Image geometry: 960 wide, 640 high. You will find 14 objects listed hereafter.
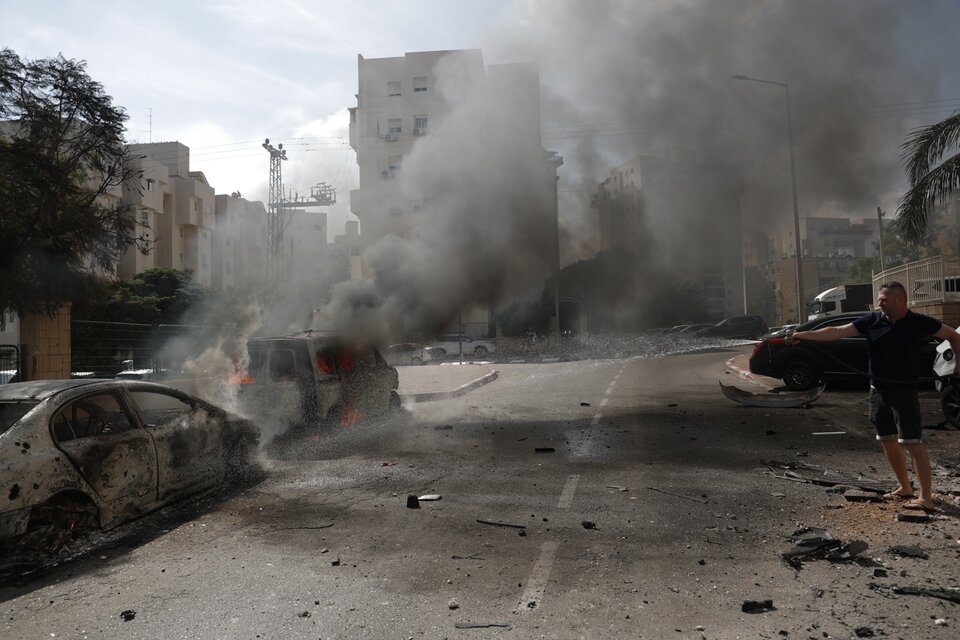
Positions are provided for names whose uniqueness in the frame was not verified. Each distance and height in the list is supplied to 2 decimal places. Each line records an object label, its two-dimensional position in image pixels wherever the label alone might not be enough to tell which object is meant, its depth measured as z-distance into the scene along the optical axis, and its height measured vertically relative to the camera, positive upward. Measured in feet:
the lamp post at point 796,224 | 62.95 +11.78
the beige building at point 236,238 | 210.79 +34.23
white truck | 96.22 +4.31
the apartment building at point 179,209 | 178.19 +36.08
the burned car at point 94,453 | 14.79 -2.35
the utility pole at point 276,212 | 120.26 +24.59
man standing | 16.34 -1.06
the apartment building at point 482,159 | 55.72 +14.75
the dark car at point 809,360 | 40.57 -1.59
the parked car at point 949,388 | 27.14 -2.28
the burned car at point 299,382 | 29.12 -1.42
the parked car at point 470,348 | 102.12 -0.75
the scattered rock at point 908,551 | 13.22 -4.11
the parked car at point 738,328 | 117.91 +0.94
